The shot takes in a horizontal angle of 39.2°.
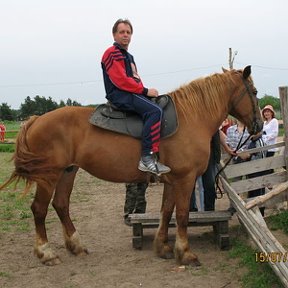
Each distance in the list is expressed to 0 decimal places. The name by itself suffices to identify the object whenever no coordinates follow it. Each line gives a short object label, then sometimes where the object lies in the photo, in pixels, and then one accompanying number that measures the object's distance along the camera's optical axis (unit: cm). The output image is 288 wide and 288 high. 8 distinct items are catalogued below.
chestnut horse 482
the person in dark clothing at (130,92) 465
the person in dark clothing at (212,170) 586
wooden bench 536
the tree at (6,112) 7338
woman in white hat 740
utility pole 2938
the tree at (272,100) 4025
